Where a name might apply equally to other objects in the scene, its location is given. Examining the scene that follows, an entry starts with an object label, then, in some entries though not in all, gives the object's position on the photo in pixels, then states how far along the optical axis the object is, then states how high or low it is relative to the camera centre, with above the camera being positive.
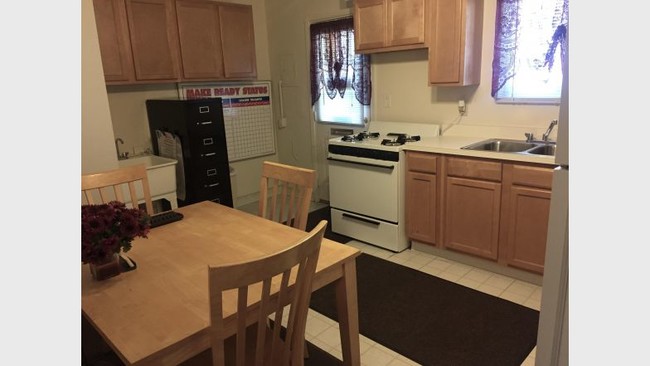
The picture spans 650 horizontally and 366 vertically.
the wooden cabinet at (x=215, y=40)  3.94 +0.64
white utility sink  3.37 -0.61
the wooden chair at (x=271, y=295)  0.97 -0.53
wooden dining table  1.09 -0.58
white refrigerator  0.88 -0.40
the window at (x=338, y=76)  4.00 +0.22
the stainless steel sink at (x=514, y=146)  2.76 -0.39
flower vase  1.40 -0.54
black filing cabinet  3.71 -0.32
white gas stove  3.17 -0.69
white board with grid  4.53 -0.14
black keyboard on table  1.92 -0.53
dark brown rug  2.08 -1.28
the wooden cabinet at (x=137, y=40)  3.41 +0.58
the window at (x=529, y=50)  2.74 +0.27
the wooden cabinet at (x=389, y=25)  3.13 +0.56
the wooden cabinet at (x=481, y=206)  2.55 -0.77
